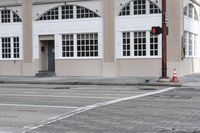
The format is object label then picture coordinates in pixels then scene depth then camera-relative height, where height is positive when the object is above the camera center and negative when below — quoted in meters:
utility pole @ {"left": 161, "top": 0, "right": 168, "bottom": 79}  24.05 +0.82
